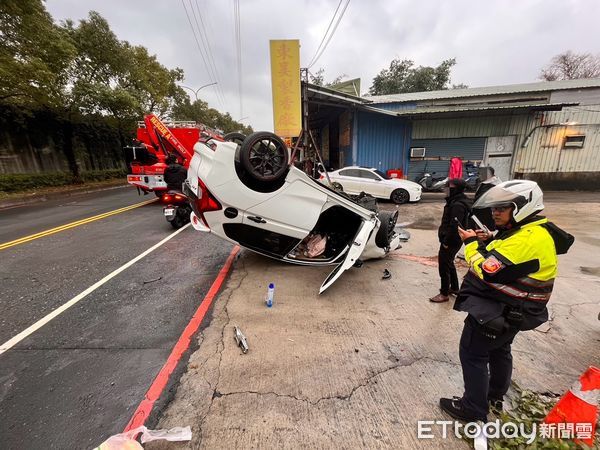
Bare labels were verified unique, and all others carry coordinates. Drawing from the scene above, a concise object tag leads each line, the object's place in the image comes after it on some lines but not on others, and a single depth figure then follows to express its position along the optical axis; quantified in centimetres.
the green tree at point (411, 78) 2605
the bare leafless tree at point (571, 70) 2561
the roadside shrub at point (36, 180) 1222
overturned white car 328
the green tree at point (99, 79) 1345
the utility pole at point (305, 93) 972
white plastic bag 154
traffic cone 159
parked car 1021
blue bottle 322
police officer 154
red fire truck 929
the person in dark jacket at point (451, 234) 323
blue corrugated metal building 1248
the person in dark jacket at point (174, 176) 695
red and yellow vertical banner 982
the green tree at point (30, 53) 979
